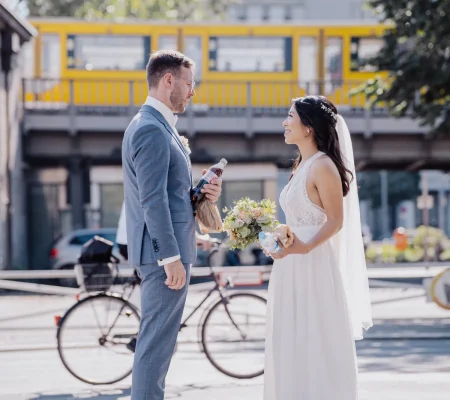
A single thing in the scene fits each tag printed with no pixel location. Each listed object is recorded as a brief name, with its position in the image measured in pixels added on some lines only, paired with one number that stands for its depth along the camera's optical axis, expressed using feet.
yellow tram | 93.15
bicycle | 28.58
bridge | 89.61
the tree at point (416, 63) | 59.57
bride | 18.10
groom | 17.49
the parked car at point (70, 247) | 81.97
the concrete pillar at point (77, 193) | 96.64
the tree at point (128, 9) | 185.26
